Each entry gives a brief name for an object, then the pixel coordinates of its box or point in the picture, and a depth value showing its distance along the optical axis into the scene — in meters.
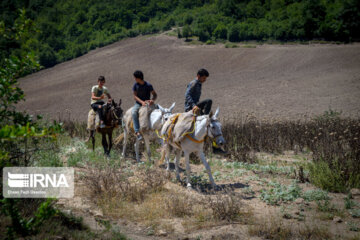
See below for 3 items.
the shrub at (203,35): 64.38
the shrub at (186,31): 66.47
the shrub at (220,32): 64.66
